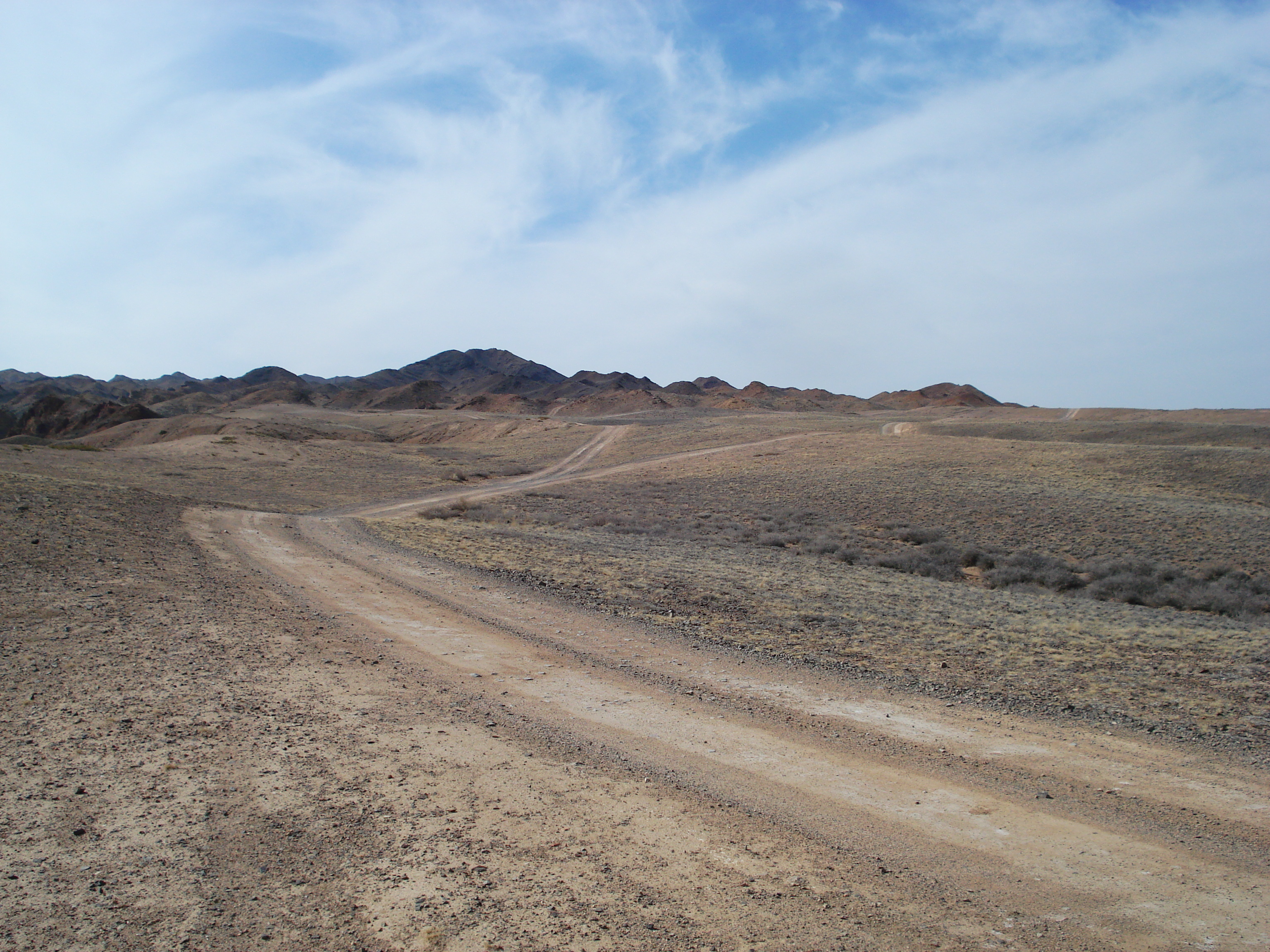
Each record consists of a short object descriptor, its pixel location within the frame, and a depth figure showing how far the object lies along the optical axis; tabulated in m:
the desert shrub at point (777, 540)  22.42
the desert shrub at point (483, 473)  39.62
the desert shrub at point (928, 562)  19.86
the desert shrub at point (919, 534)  23.31
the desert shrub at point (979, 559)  20.84
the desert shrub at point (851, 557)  20.48
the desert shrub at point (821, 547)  21.48
